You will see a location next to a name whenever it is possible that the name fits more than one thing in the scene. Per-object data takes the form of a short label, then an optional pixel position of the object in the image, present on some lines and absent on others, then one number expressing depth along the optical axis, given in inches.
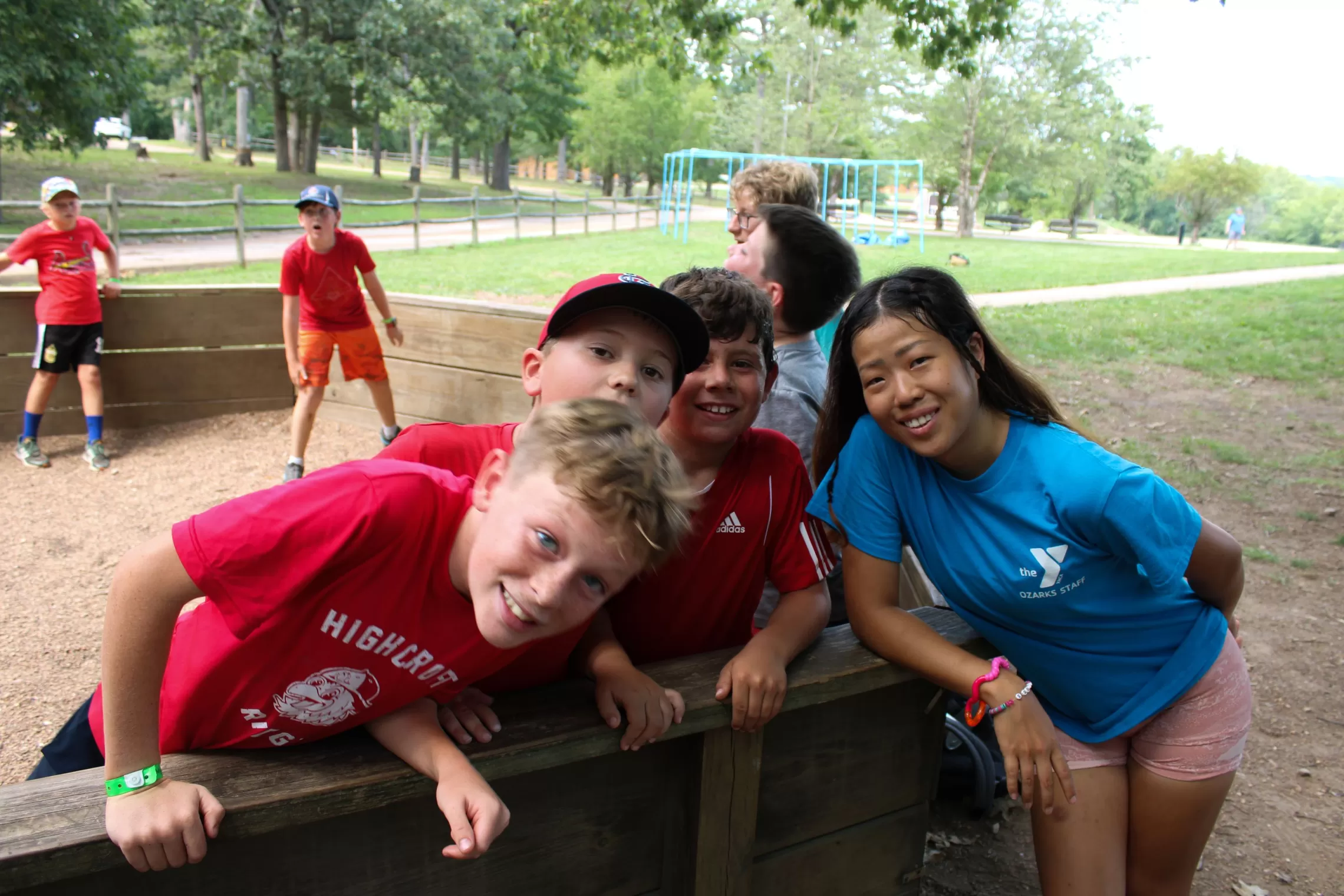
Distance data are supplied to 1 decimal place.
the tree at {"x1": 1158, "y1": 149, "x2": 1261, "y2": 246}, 1782.7
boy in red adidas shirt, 75.0
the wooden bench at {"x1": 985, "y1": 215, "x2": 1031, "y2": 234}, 1923.0
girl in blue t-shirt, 70.1
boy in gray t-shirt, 111.5
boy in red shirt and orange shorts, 223.3
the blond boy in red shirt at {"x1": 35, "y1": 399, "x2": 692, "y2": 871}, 48.5
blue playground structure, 1000.9
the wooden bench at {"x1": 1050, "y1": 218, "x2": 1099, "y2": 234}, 1903.3
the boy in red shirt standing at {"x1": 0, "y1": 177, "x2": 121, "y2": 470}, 222.2
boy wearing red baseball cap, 69.2
